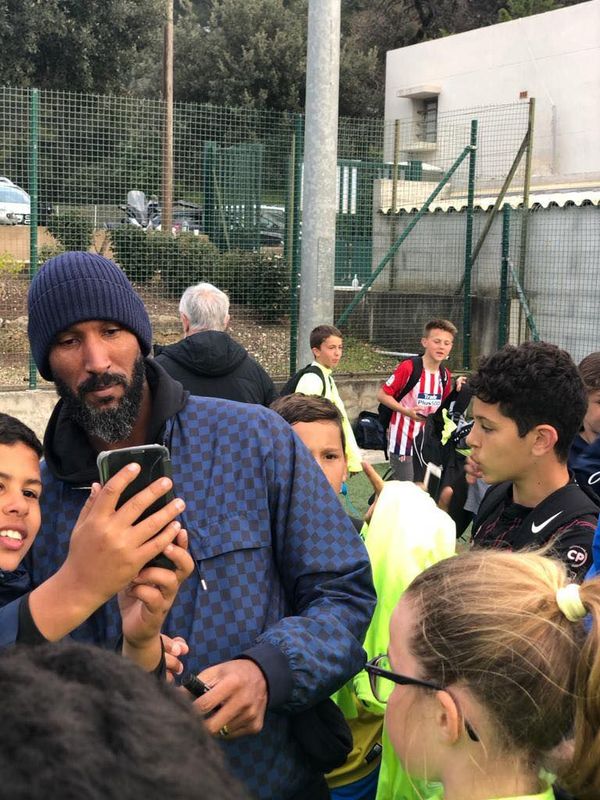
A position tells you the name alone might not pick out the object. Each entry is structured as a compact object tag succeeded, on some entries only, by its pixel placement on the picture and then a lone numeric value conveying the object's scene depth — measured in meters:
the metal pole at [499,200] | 11.55
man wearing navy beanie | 1.81
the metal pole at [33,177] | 8.95
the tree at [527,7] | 26.67
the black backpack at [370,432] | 7.66
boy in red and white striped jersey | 7.21
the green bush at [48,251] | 9.38
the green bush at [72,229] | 9.53
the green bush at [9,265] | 9.65
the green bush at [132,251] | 9.89
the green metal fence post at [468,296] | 11.77
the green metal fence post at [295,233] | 10.45
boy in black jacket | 2.96
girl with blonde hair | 1.60
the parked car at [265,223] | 10.59
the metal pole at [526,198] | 11.55
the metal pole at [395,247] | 11.32
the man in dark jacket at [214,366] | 5.11
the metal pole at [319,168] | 7.94
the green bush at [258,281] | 10.57
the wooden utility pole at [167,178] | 9.55
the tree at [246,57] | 28.33
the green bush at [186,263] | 10.12
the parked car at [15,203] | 9.23
